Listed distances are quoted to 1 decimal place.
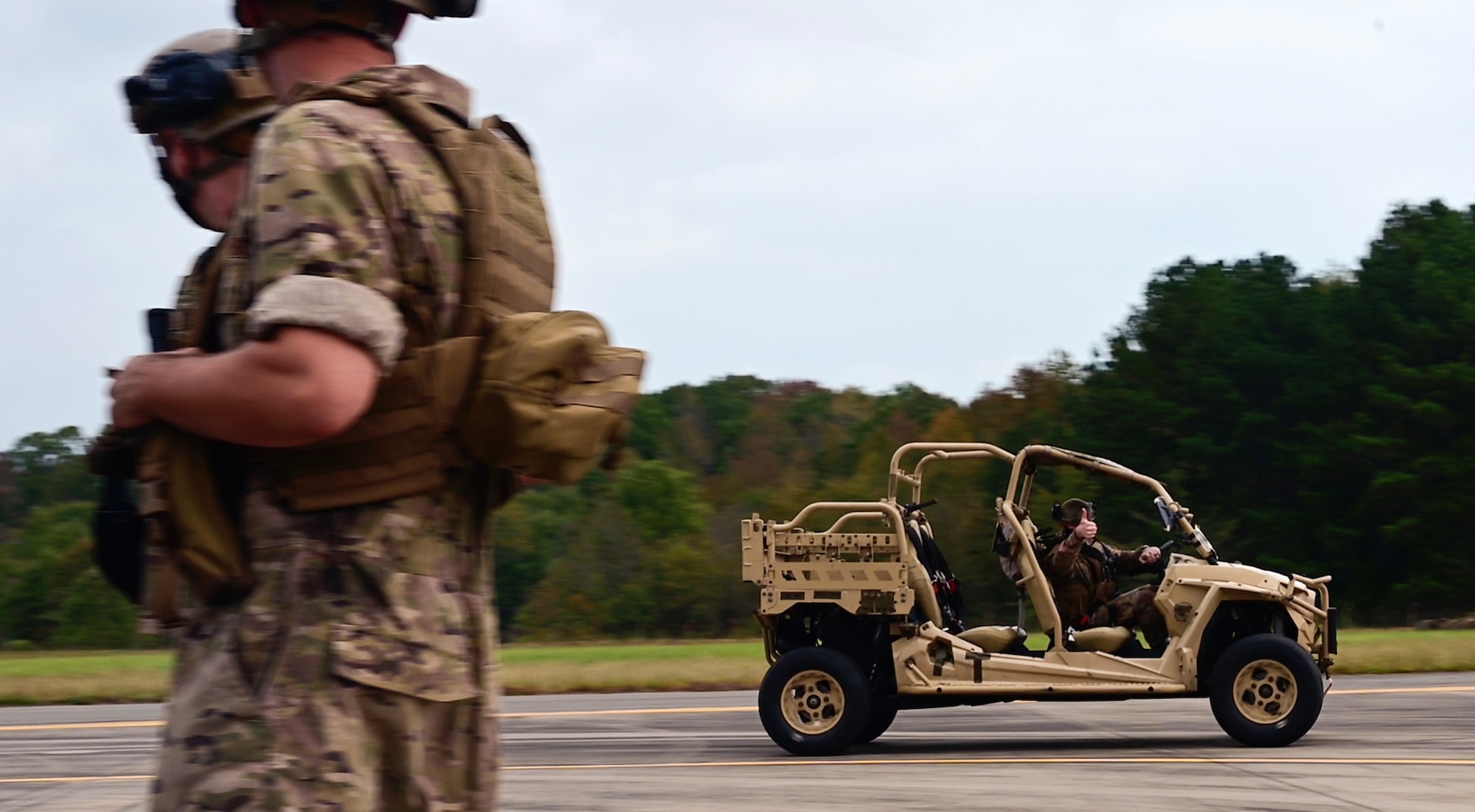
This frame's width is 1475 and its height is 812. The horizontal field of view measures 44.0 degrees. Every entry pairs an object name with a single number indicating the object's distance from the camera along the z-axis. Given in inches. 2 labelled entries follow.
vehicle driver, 467.2
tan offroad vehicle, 452.8
